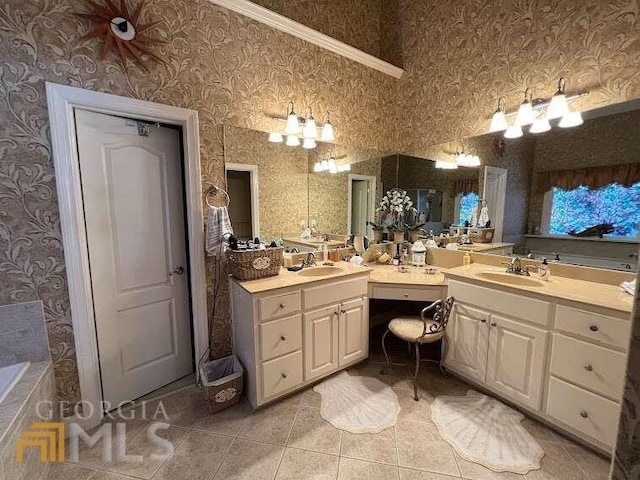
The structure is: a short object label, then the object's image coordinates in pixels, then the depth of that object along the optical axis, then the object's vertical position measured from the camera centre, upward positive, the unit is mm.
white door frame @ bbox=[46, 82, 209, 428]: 1584 +164
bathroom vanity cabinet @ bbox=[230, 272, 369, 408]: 1896 -866
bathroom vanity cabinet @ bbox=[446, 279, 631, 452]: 1517 -863
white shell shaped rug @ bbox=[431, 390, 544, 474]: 1586 -1365
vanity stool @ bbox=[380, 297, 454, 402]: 2086 -889
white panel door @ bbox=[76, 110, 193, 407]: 1816 -270
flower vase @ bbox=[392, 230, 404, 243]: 3043 -236
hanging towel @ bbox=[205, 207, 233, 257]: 2043 -126
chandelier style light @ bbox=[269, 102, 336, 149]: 2398 +735
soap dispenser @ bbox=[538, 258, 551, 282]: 2072 -419
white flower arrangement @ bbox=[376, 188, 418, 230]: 3025 +76
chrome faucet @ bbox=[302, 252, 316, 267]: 2525 -425
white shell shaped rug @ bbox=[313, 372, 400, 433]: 1851 -1361
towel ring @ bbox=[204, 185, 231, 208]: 2133 +165
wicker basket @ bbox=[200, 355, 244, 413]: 1904 -1205
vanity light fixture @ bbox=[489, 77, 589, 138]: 1962 +746
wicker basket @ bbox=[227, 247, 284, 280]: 2021 -359
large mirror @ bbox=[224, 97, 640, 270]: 1899 +249
